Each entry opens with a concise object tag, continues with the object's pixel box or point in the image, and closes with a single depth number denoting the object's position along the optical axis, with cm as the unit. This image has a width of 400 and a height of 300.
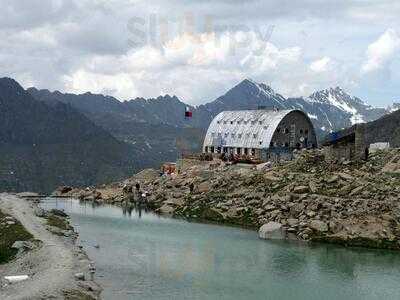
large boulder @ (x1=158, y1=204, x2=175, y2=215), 10978
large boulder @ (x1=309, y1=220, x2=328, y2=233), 8300
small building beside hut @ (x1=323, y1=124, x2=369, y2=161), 11562
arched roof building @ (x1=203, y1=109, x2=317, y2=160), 16088
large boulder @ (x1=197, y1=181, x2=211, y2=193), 11369
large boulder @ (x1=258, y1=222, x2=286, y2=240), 8331
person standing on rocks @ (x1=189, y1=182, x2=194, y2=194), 11667
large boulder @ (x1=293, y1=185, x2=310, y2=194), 9562
